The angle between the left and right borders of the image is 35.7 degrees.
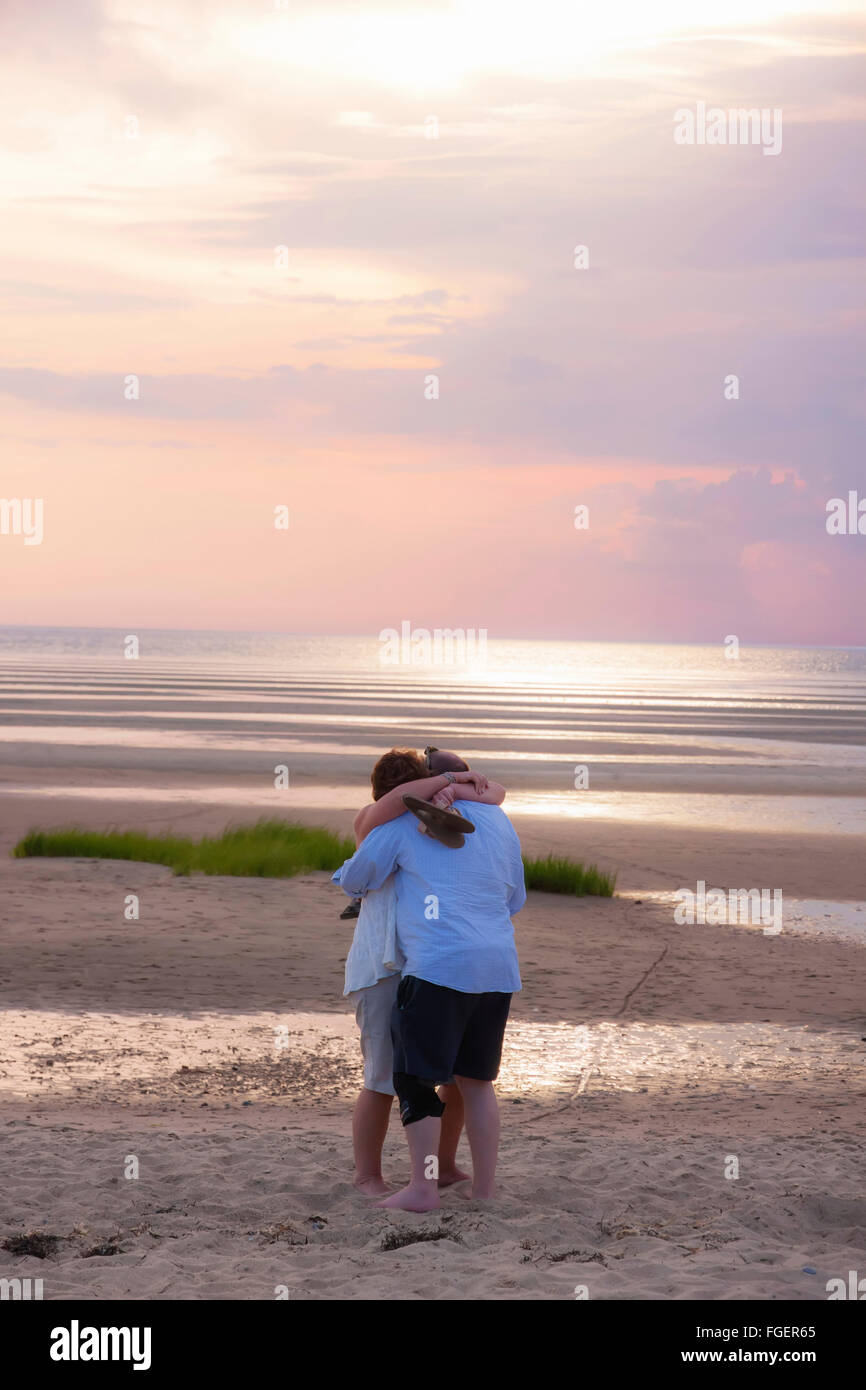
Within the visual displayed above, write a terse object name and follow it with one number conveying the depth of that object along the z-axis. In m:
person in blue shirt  5.45
